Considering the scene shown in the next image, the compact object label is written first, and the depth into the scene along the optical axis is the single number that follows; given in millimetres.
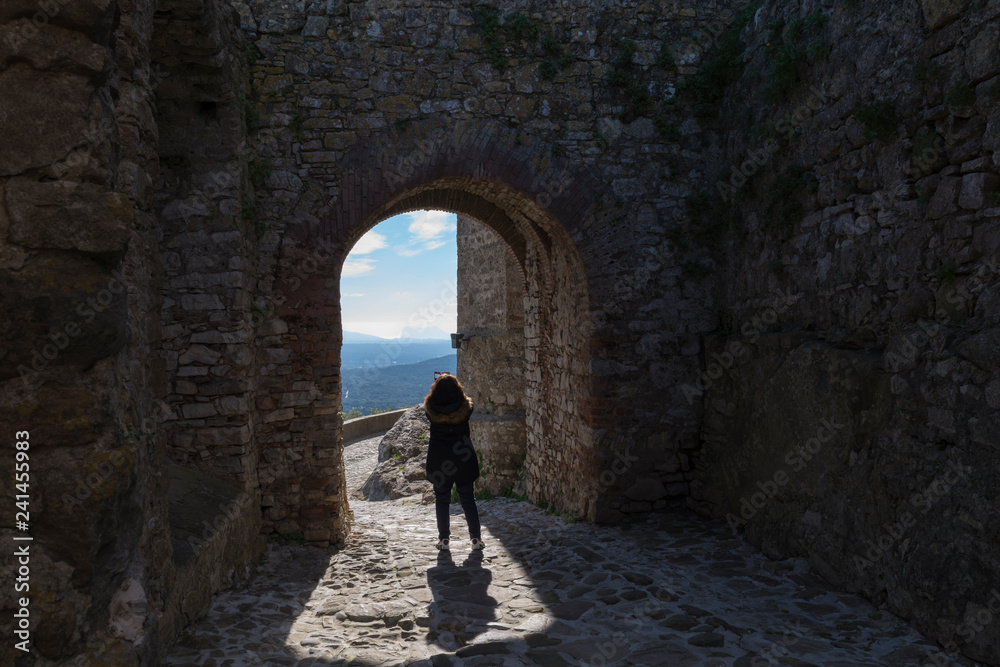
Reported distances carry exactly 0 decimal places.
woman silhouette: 5176
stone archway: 5102
